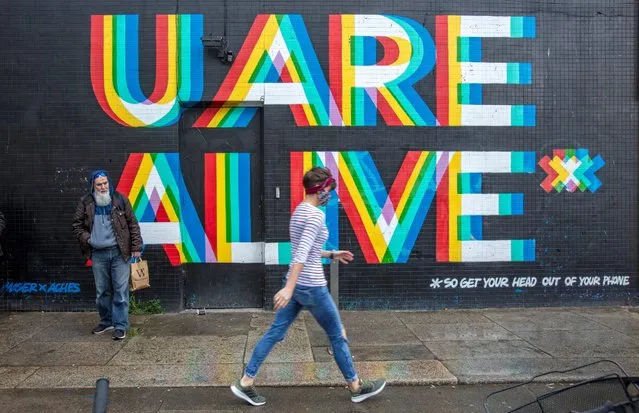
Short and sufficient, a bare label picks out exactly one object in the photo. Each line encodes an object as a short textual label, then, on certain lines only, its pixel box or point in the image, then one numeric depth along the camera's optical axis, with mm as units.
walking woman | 4324
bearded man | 6465
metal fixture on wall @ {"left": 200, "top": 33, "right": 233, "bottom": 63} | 7434
